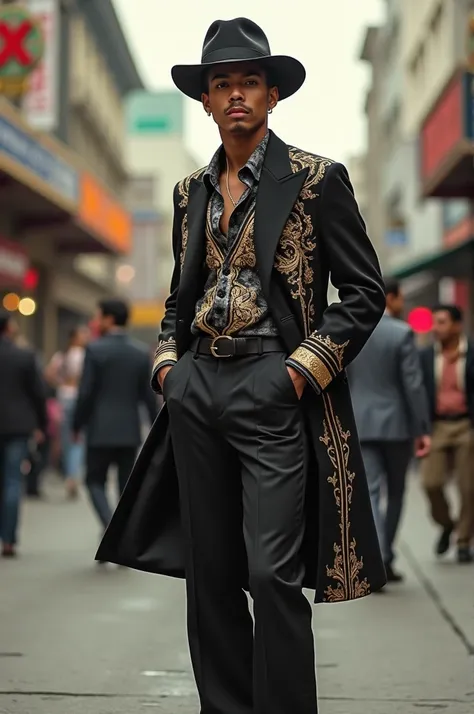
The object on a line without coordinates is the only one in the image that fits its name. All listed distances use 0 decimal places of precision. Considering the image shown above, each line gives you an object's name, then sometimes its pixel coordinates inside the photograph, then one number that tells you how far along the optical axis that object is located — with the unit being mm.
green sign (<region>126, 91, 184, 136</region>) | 118250
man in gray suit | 8758
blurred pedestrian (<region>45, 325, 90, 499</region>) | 16625
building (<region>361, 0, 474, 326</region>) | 20250
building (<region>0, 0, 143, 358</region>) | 22109
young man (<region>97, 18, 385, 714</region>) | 4008
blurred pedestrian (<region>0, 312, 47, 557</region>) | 10781
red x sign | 21438
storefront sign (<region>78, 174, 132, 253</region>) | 27516
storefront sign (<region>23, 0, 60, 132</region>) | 25141
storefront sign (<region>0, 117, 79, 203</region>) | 20328
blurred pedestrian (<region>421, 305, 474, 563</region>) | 10383
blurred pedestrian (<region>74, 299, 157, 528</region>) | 10508
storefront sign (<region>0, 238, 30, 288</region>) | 21094
